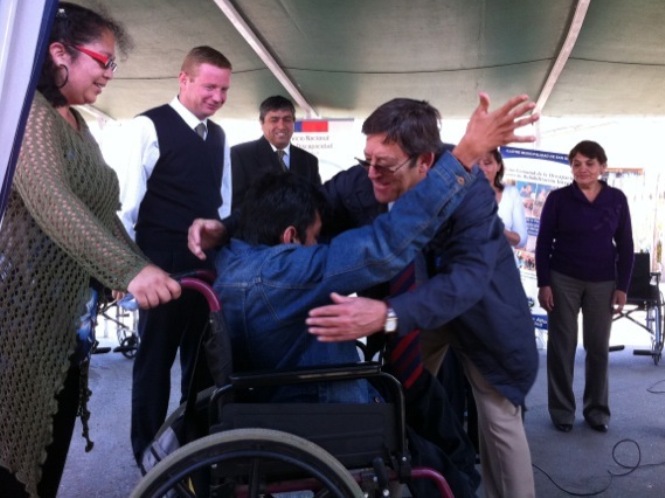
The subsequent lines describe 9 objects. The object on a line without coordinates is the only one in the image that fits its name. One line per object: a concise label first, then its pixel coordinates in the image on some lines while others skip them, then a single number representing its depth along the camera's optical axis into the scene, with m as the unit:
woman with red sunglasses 1.67
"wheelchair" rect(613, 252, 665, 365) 6.57
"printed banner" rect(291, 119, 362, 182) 7.20
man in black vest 3.01
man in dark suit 4.33
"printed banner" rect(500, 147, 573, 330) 6.62
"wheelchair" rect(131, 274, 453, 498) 1.62
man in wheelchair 1.73
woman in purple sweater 4.30
